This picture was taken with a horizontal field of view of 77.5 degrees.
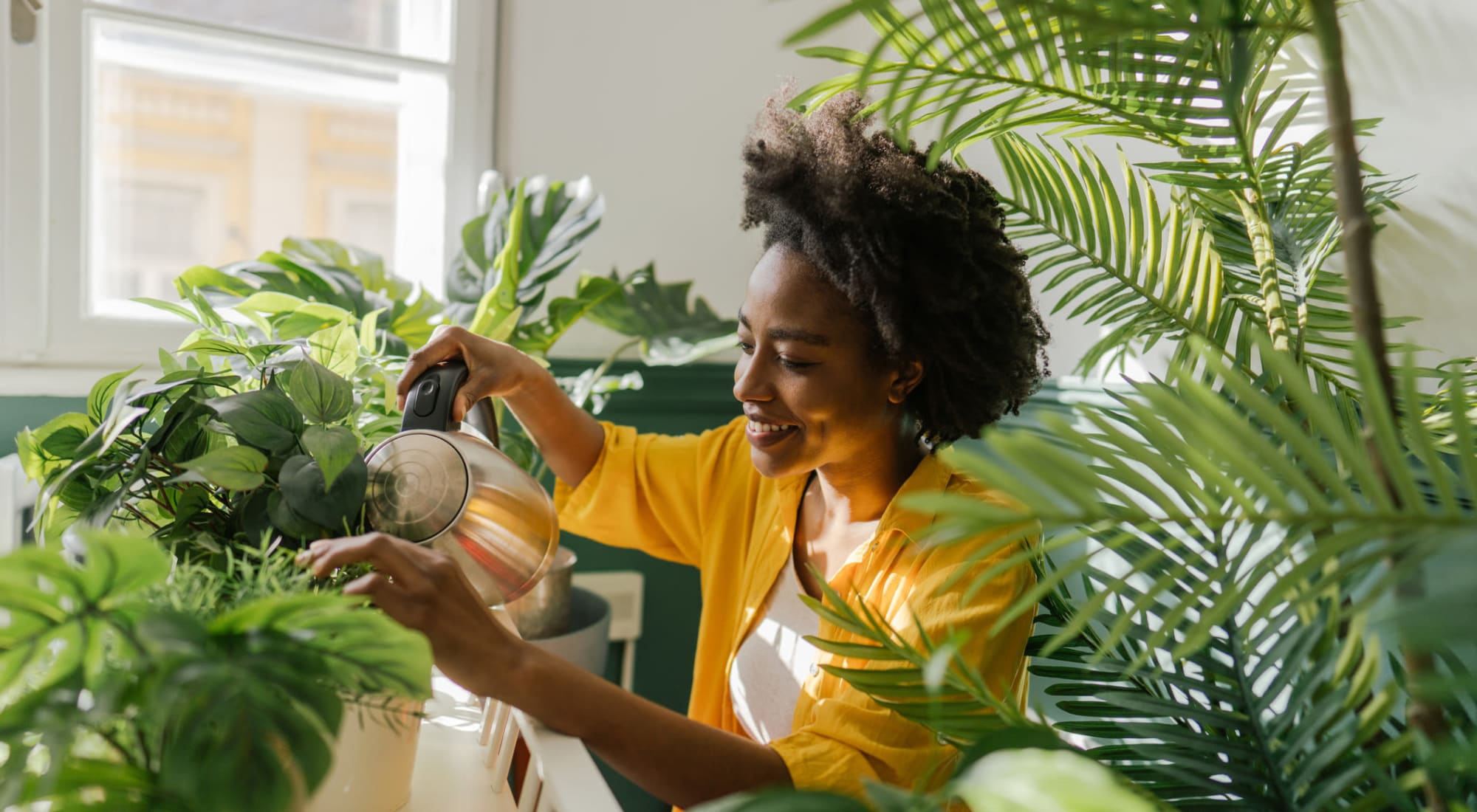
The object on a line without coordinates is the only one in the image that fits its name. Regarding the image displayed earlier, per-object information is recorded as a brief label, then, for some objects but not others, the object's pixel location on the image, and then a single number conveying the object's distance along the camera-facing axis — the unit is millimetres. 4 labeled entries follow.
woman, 696
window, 1267
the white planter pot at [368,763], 568
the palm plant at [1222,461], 355
